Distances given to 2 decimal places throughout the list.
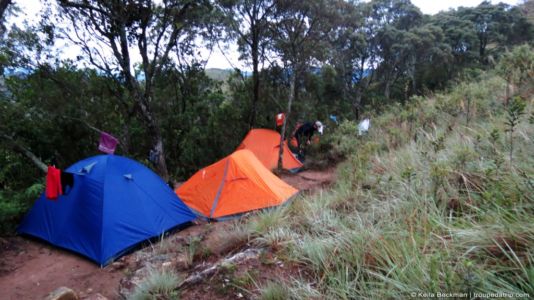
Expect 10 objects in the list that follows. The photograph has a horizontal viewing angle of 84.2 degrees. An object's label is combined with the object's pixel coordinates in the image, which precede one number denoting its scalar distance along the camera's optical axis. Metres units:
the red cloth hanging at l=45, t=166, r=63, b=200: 4.64
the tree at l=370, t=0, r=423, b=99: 19.59
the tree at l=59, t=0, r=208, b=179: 6.99
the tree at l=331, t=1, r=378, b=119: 17.56
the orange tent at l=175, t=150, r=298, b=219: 5.77
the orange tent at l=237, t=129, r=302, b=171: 10.22
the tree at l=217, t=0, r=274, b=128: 9.93
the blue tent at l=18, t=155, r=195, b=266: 4.46
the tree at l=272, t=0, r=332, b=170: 9.25
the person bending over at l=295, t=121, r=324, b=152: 10.98
